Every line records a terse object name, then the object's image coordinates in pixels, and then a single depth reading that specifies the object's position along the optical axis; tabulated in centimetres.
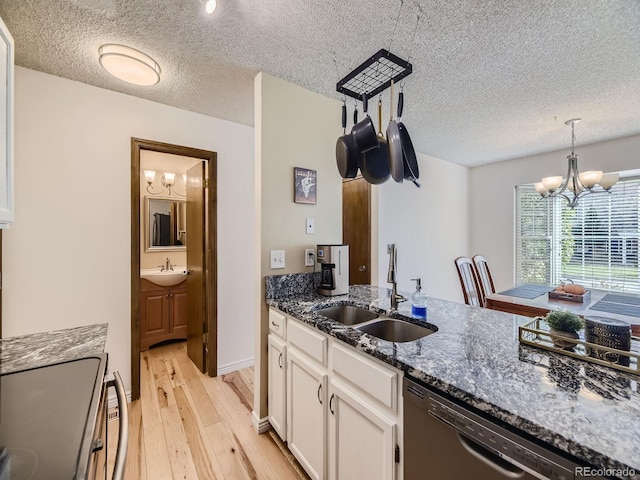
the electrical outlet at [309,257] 200
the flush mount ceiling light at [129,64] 157
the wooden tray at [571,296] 229
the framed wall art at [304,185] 194
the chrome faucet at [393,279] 164
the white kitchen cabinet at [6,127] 105
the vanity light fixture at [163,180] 340
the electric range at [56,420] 56
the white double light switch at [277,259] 185
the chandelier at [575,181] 237
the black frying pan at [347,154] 153
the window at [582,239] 321
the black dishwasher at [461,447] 62
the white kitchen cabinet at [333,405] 98
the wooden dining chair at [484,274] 335
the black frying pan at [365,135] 144
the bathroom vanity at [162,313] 302
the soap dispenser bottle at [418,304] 144
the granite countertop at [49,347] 99
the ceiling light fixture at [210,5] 108
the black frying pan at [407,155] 134
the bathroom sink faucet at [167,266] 354
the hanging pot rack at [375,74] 157
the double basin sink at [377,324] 145
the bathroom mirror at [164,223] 352
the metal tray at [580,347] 87
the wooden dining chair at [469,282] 289
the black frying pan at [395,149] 130
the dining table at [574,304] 197
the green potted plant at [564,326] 101
